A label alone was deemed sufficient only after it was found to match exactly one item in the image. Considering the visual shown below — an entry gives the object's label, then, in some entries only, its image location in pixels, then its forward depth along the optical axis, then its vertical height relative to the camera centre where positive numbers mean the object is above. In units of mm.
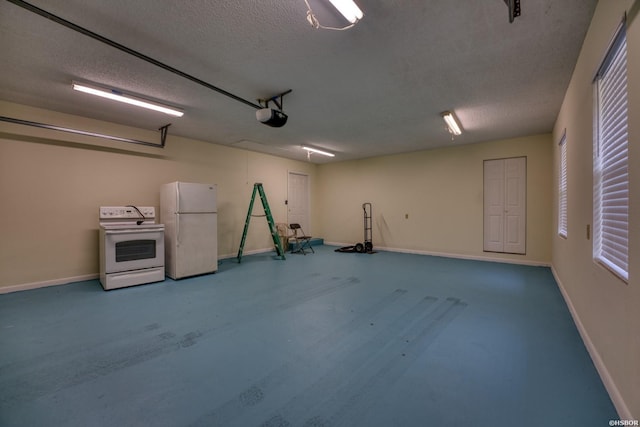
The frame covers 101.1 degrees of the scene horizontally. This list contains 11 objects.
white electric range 3914 -589
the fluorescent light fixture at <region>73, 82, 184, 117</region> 3105 +1464
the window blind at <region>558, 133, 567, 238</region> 3561 +306
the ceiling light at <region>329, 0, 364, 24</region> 1721 +1354
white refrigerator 4520 -284
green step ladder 6227 -191
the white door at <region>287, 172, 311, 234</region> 7980 +374
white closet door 5539 +172
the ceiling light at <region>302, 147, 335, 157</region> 6512 +1566
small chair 7234 -875
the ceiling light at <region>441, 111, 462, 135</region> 4123 +1513
